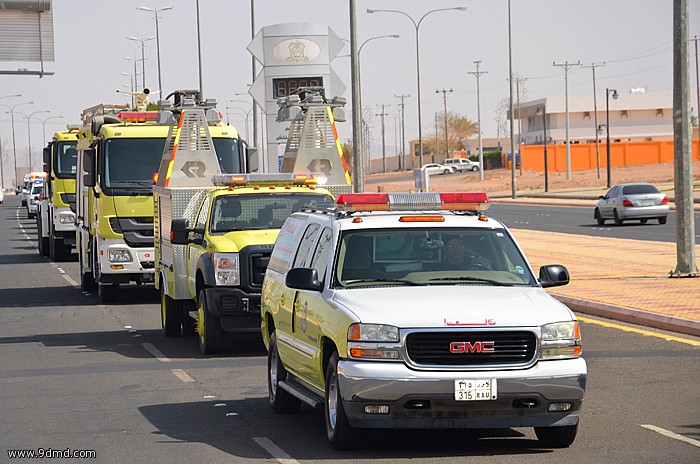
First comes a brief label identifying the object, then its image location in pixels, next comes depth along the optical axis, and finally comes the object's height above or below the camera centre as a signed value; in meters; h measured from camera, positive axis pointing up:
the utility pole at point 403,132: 192.98 +3.77
